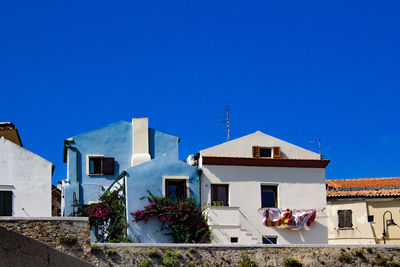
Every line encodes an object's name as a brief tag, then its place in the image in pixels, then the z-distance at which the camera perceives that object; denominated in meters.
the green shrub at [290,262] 27.05
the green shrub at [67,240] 21.37
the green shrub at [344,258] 27.83
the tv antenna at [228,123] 37.53
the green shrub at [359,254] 28.03
